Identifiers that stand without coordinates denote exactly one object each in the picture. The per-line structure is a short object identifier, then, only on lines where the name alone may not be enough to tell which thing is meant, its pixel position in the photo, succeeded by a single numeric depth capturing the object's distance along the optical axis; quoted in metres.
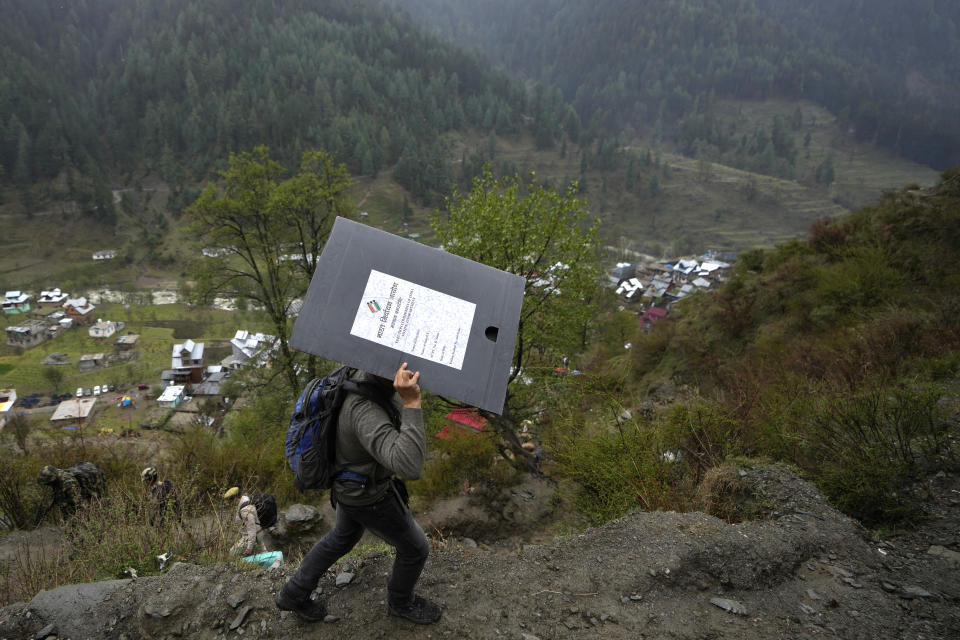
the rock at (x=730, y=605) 2.75
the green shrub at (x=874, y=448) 3.57
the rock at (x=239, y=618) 2.66
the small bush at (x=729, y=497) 3.72
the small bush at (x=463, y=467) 7.27
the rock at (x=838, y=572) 2.94
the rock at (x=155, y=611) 2.68
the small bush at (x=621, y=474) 4.06
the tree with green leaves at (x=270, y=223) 10.56
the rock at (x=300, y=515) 5.68
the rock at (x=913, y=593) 2.69
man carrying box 2.06
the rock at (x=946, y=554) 2.91
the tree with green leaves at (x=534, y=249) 7.30
